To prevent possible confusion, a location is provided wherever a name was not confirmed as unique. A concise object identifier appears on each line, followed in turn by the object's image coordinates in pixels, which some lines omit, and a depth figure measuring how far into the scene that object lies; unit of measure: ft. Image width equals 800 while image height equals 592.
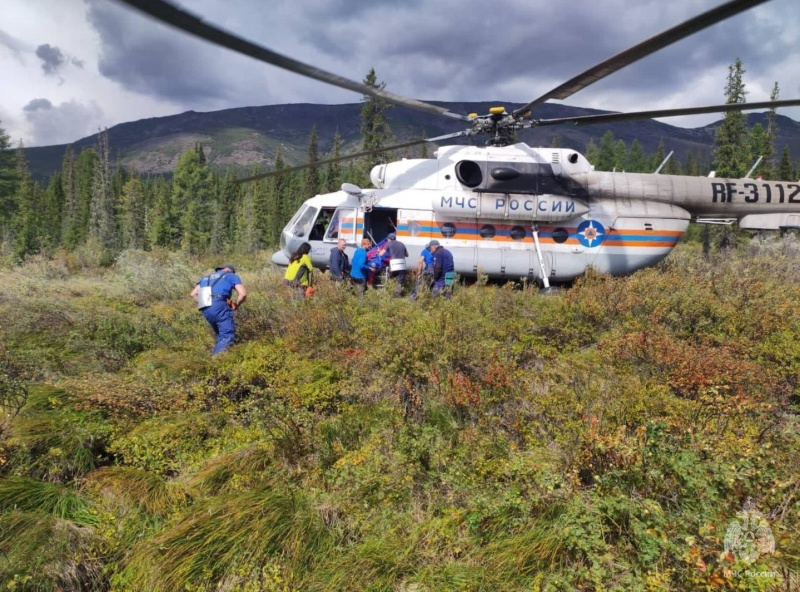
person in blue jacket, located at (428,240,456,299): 30.66
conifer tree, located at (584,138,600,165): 261.03
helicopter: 32.63
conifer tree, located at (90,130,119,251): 148.97
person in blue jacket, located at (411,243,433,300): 30.40
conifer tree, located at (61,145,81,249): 212.00
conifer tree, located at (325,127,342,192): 192.26
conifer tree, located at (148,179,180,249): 177.37
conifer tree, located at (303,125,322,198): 217.77
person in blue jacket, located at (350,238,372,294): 31.30
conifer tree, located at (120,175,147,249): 161.79
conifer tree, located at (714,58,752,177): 106.32
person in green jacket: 30.12
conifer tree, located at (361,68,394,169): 114.21
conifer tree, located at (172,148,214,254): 172.55
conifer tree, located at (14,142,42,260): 141.18
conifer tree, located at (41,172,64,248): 247.91
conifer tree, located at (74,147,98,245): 217.56
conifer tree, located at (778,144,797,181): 160.86
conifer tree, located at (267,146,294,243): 239.50
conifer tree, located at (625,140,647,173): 270.53
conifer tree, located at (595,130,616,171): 251.80
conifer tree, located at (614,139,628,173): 257.09
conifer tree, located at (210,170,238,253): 174.77
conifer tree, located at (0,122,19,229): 137.08
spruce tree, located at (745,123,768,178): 133.00
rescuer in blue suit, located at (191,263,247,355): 22.80
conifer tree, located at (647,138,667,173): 213.66
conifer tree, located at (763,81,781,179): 126.41
